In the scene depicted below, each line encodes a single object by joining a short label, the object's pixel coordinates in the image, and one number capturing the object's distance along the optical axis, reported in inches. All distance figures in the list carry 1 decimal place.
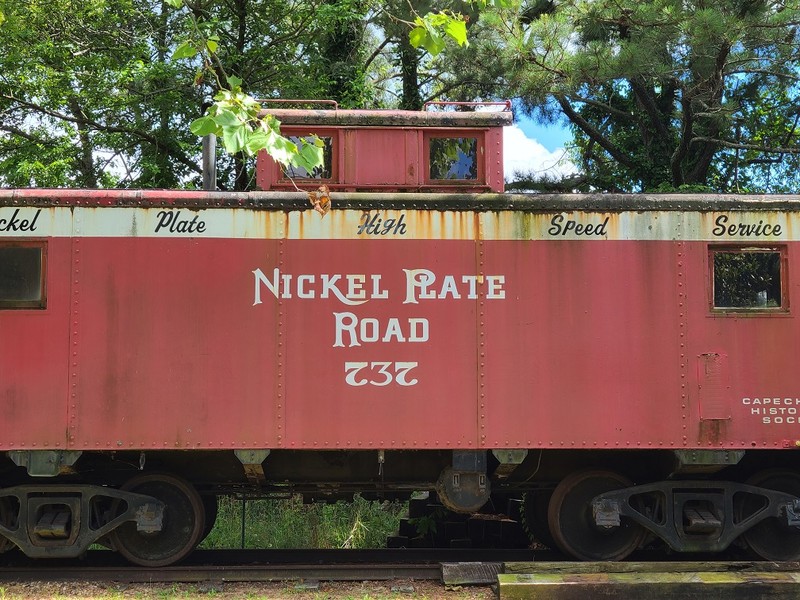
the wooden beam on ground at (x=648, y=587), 214.7
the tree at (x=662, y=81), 385.1
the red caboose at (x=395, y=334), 238.8
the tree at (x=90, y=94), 502.6
